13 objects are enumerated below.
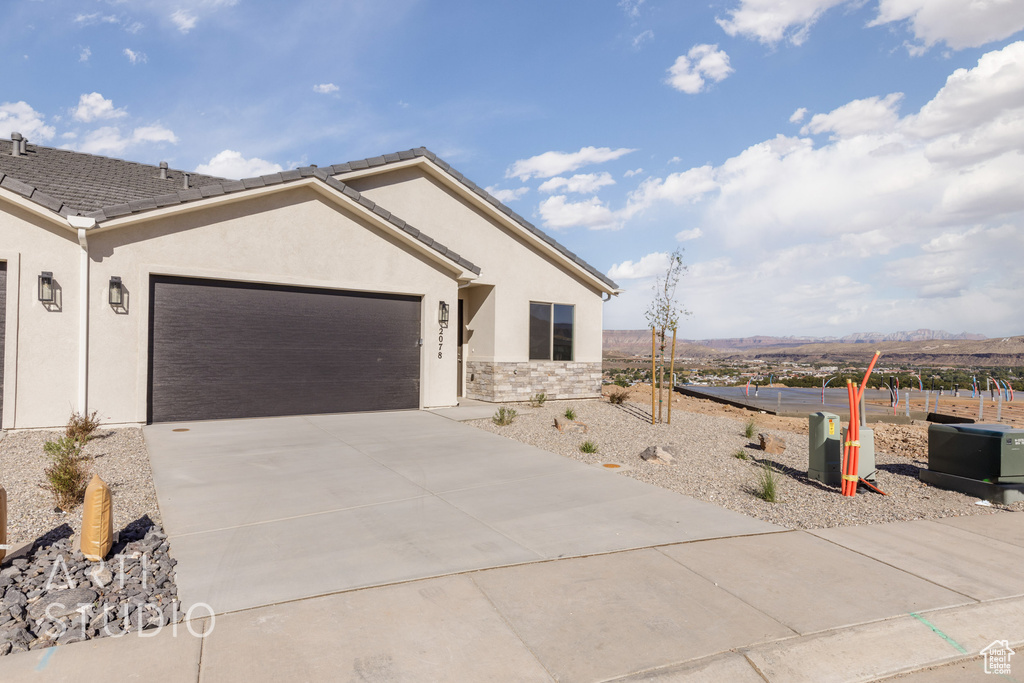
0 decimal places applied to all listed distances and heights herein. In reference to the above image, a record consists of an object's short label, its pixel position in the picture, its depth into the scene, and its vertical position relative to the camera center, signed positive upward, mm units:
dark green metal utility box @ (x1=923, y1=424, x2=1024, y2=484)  6605 -1269
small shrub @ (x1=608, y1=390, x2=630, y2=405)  15469 -1467
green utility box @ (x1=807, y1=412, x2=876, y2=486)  7008 -1319
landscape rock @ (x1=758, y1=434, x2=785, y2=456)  9492 -1686
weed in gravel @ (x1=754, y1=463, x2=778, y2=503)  6379 -1650
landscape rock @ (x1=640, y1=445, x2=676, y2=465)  8383 -1659
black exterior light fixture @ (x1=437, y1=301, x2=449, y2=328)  13344 +672
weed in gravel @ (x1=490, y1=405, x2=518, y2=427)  11305 -1497
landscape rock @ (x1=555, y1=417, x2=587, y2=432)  10723 -1569
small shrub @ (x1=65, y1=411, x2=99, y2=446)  8398 -1371
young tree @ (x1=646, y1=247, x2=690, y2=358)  12672 +790
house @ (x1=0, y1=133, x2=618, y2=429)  9367 +1020
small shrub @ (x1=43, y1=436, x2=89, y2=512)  5500 -1424
